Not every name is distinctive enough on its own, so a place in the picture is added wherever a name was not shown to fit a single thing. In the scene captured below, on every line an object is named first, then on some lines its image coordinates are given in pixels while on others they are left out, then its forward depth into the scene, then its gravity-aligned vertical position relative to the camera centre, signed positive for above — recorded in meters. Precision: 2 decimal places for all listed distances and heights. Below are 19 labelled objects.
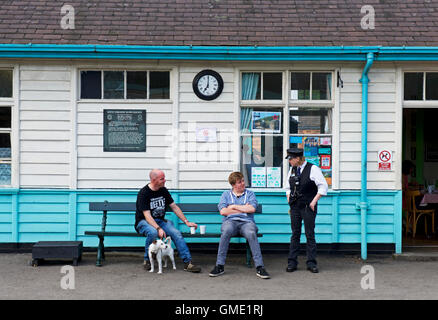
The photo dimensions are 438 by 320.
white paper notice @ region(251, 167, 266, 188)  8.71 -0.30
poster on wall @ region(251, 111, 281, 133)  8.70 +0.58
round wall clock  8.55 +1.13
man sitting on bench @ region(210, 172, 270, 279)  7.27 -0.83
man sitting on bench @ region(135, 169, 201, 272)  7.47 -0.84
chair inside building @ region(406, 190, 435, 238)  10.33 -0.94
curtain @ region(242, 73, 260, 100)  8.70 +1.22
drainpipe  8.42 -0.20
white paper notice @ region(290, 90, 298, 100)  8.68 +1.01
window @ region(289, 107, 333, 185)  8.68 +0.39
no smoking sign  8.55 +0.01
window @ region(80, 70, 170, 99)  8.64 +1.13
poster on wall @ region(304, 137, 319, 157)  8.69 +0.20
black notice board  8.58 +0.40
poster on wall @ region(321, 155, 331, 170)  8.68 -0.03
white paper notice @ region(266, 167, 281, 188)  8.70 -0.30
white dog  7.31 -1.26
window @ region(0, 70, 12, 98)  8.64 +1.13
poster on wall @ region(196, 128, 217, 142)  8.58 +0.35
